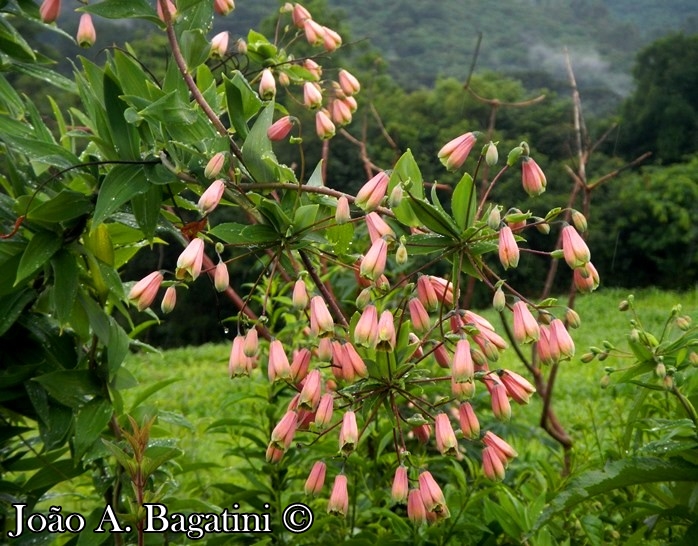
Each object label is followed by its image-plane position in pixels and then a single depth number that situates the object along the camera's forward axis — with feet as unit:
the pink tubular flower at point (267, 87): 4.12
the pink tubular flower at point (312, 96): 4.35
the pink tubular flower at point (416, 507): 2.87
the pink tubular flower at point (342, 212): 2.71
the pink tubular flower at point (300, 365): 3.01
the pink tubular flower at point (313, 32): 5.04
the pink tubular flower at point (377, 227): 2.76
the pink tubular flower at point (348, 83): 4.78
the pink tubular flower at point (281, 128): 3.32
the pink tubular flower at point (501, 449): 2.98
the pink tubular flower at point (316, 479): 3.10
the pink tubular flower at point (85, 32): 3.88
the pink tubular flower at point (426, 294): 2.86
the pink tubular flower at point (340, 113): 4.74
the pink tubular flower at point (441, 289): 2.90
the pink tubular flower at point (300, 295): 2.74
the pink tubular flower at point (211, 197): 2.65
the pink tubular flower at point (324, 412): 2.77
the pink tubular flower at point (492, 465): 2.93
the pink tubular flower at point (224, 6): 4.01
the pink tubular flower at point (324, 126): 4.17
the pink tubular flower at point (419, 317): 2.79
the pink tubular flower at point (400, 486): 2.81
